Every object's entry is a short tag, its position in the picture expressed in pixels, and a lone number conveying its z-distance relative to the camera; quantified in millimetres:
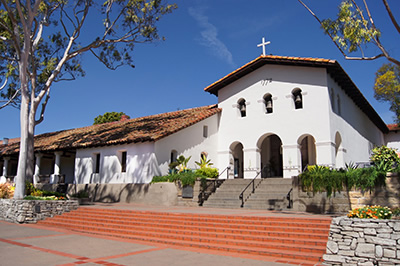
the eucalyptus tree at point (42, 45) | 16078
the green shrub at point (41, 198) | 15852
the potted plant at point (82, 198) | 19375
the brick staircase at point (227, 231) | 8383
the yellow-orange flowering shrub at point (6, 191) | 17731
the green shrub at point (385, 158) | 12141
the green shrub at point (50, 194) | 17828
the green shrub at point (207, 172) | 18531
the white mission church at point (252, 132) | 19047
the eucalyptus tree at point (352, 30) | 10445
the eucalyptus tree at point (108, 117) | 47406
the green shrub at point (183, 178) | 17562
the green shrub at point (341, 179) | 12165
